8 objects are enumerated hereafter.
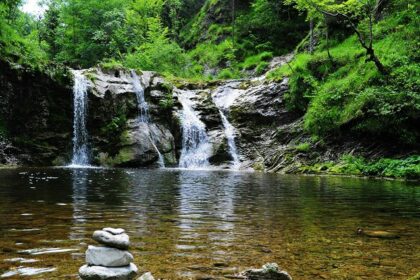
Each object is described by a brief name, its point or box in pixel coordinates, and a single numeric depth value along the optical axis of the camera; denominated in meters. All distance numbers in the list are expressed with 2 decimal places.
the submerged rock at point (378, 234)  6.31
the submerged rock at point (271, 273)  3.79
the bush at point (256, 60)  44.81
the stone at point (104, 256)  3.71
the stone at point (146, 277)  3.50
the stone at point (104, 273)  3.58
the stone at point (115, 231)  3.79
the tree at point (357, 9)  22.73
